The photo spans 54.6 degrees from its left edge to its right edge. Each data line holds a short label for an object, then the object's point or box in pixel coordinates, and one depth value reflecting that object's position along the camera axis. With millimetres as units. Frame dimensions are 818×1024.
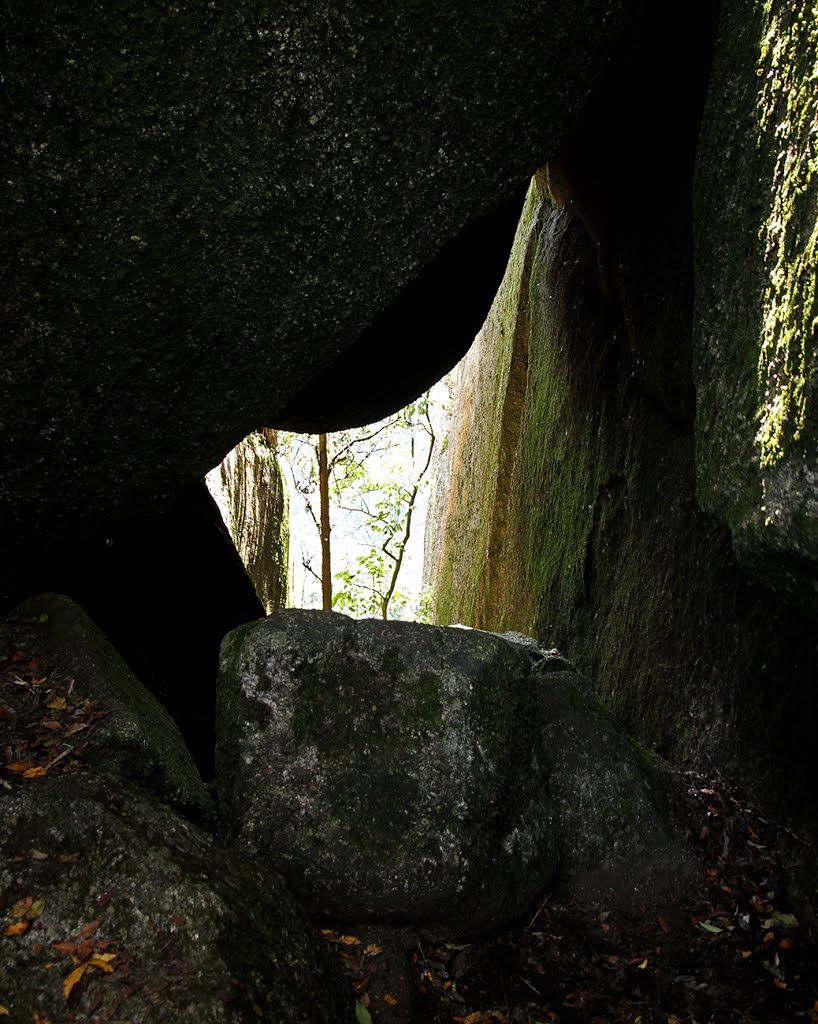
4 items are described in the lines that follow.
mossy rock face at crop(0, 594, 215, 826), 2598
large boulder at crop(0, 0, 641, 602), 2389
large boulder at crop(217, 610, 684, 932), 2559
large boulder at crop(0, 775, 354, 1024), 1741
